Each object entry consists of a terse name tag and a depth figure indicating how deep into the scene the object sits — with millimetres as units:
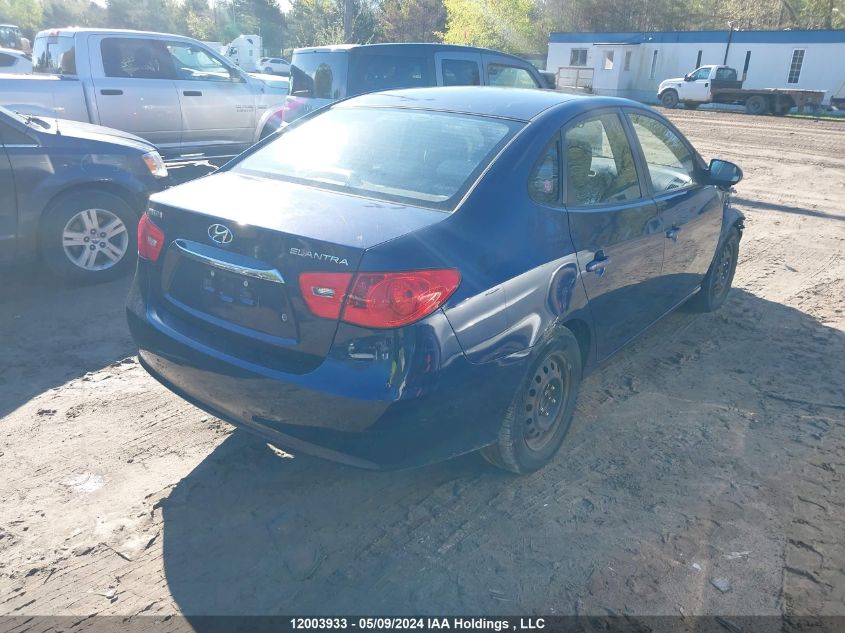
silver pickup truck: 8672
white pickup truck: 29536
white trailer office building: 37344
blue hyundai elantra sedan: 2557
